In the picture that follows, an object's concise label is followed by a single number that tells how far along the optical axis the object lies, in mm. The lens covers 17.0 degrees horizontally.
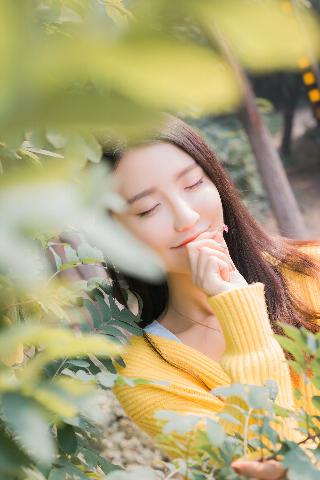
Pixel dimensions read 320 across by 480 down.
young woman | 1323
